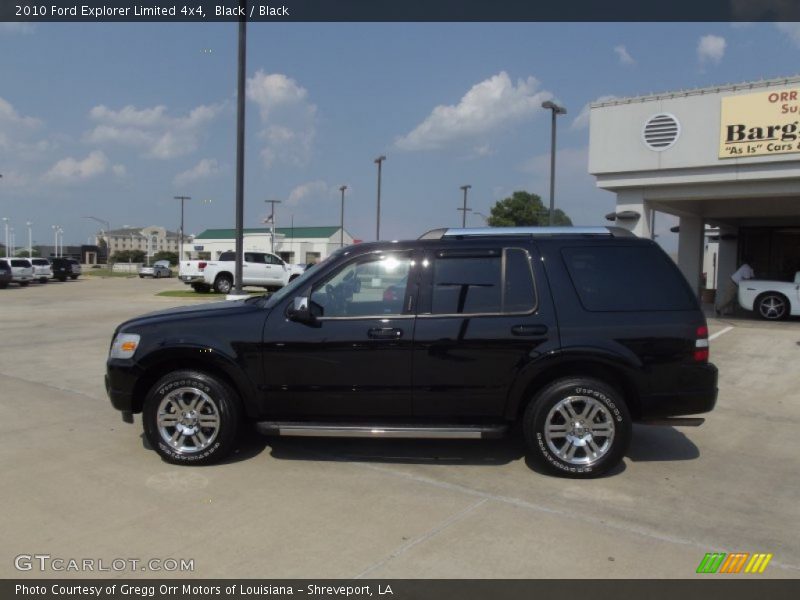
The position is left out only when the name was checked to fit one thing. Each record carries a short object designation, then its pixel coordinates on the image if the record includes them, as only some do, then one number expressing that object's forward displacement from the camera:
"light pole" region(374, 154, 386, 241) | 39.83
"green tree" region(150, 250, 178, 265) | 108.99
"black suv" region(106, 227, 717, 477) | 4.77
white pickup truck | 25.86
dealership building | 13.09
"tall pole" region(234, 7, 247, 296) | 14.04
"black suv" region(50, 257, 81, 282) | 41.03
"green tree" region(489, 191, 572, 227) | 60.34
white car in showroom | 15.29
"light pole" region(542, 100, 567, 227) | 22.16
